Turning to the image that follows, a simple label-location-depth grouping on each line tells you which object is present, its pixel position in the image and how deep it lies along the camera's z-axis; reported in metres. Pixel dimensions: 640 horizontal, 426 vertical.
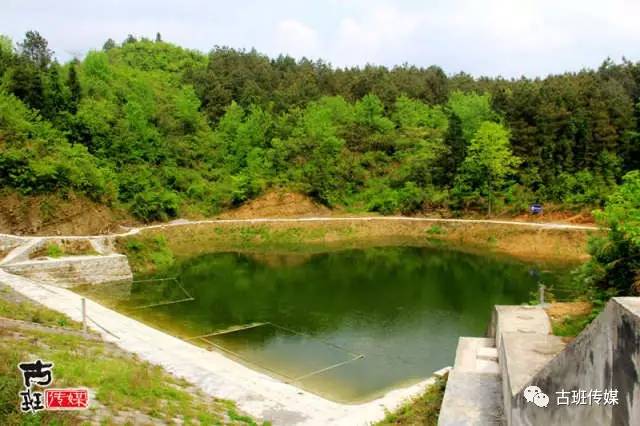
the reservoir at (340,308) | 15.48
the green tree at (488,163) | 38.06
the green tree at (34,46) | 57.16
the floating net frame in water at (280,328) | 14.75
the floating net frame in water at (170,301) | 21.09
